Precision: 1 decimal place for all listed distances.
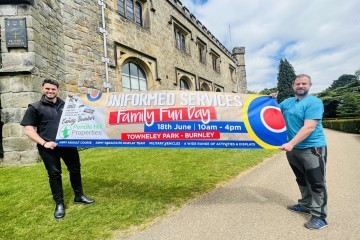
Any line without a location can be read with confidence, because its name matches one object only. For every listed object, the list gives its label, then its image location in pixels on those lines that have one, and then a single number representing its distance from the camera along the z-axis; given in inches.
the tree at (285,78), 2276.7
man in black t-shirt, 136.7
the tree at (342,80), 2918.3
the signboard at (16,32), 297.7
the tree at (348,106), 1209.4
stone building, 294.0
